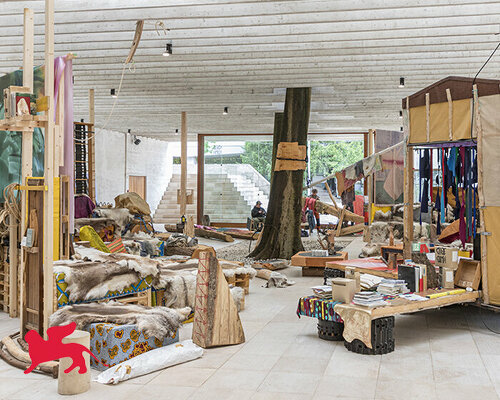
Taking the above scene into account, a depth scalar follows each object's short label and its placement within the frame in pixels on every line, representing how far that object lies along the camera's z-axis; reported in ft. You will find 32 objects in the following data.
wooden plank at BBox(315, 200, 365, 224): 55.72
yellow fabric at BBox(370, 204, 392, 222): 44.60
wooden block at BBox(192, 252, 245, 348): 16.35
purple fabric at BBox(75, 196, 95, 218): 36.65
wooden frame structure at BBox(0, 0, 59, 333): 15.56
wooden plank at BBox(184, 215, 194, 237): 44.62
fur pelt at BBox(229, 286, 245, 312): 21.22
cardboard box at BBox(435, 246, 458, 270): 19.93
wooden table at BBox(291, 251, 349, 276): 30.55
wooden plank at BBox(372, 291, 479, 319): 16.17
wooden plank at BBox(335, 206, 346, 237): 47.56
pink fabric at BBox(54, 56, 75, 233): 18.93
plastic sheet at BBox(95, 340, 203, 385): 13.57
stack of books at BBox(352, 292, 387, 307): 16.46
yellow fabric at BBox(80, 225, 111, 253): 25.22
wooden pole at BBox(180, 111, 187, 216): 50.37
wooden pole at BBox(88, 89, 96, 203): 38.73
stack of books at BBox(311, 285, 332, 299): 18.15
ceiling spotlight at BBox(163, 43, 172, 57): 29.69
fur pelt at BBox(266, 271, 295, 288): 27.55
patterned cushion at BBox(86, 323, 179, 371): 14.52
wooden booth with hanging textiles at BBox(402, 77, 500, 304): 19.38
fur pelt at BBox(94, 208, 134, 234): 35.88
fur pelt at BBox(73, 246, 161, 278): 18.70
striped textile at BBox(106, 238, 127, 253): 26.32
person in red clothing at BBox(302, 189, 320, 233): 57.11
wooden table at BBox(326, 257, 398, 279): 22.09
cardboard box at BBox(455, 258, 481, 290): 19.48
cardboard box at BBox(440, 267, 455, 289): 19.52
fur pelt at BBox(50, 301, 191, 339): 15.17
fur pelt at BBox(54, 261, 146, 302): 16.98
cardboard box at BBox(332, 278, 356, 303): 17.02
